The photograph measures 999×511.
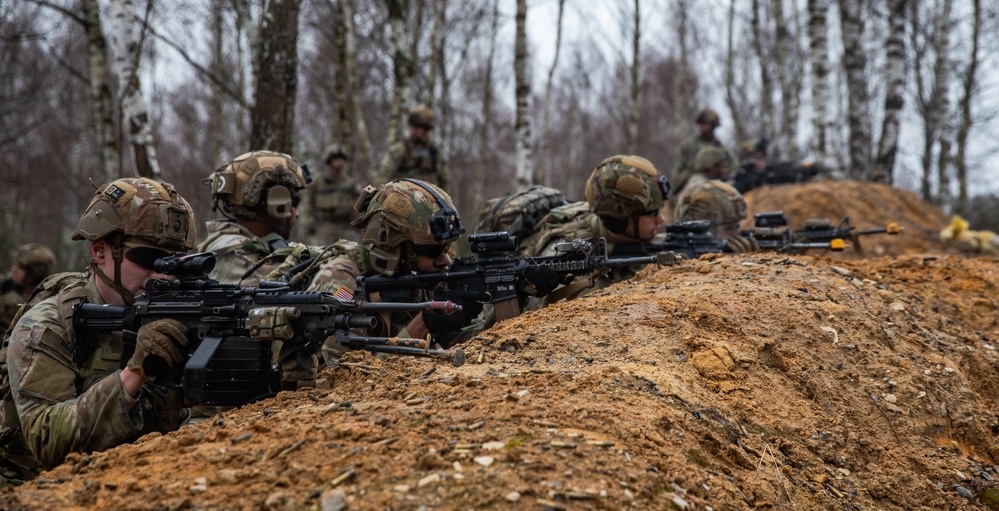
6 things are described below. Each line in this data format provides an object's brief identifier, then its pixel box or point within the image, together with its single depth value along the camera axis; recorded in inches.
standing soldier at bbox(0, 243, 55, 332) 406.6
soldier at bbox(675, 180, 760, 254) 336.2
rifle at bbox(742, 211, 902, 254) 326.0
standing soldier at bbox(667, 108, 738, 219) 565.9
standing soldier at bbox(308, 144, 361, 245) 555.2
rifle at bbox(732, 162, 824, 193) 541.9
